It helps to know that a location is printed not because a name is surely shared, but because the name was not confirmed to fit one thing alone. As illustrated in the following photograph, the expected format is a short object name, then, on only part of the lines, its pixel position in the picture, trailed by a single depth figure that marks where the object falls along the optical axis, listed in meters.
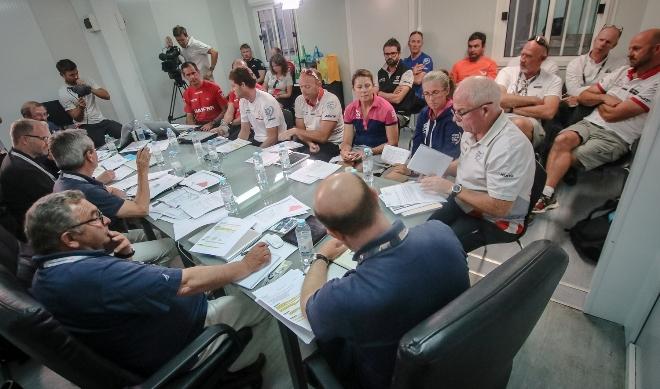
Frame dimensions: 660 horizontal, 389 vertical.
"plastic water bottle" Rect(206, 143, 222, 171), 2.54
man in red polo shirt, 4.11
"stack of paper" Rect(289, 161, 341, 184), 2.10
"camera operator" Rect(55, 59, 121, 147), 4.15
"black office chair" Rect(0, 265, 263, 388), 0.90
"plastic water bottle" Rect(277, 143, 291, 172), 2.32
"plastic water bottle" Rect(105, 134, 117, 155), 3.26
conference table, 1.38
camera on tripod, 5.17
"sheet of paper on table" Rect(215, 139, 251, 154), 2.88
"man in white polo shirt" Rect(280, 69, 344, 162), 2.96
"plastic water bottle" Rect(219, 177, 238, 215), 1.84
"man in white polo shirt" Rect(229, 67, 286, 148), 3.13
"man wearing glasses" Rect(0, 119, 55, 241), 2.17
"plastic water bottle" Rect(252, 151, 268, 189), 2.15
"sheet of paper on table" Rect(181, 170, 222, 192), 2.16
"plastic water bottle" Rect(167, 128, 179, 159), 2.93
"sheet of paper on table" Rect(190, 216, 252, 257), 1.50
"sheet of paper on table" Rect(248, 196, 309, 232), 1.66
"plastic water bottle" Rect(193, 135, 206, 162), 2.78
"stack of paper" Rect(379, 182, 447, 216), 1.60
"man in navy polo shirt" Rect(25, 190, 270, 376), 1.07
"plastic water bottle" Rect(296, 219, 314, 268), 1.39
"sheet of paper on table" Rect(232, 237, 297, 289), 1.30
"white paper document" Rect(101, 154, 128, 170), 2.83
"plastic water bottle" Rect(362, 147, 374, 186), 1.96
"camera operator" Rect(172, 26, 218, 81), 5.40
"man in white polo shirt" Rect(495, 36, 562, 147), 2.96
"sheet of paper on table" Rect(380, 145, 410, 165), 2.25
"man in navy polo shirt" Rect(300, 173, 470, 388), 0.81
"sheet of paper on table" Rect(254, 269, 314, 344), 1.08
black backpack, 2.12
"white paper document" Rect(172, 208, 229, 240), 1.68
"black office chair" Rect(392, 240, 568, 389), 0.58
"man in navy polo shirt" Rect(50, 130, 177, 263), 1.85
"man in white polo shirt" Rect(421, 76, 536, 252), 1.55
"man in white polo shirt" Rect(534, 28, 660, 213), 2.44
